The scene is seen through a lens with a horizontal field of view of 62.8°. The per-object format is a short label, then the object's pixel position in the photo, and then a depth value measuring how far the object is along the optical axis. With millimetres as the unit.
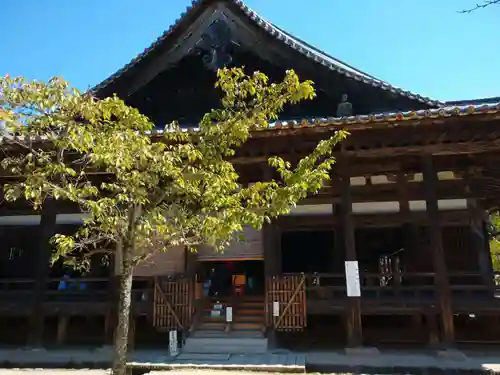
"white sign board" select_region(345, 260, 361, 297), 8406
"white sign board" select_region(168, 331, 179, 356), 8766
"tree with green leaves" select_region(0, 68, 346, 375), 4543
